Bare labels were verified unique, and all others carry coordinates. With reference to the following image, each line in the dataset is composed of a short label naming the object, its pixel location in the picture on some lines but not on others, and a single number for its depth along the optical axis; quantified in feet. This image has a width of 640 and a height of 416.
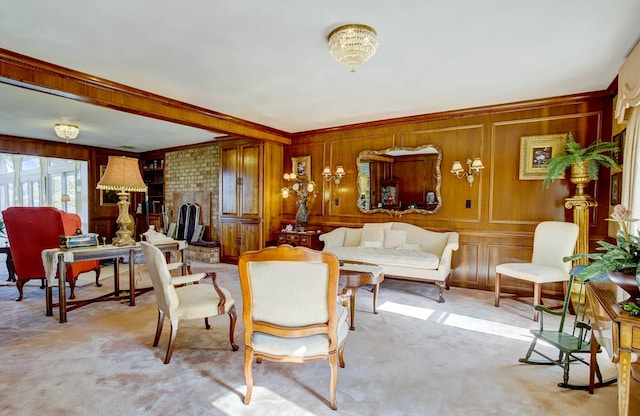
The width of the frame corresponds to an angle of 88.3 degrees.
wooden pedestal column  12.98
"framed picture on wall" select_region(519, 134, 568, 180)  14.19
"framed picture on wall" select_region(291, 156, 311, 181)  21.09
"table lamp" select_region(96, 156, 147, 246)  11.98
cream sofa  14.28
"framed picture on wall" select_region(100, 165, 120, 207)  27.48
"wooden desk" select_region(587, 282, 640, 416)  5.13
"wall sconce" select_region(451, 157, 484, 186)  15.43
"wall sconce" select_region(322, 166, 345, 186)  19.26
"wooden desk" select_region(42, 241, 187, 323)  11.22
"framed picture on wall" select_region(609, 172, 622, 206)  11.67
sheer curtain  8.82
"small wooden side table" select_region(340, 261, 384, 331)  10.78
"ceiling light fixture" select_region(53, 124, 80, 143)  18.31
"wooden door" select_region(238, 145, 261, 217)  21.22
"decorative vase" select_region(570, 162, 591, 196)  12.77
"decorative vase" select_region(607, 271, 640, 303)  5.67
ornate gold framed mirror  17.07
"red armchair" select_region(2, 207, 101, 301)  12.89
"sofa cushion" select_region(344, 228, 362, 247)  18.47
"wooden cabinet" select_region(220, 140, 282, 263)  21.08
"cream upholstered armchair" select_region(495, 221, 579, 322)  12.00
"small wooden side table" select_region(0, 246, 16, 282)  15.51
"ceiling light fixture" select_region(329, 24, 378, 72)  8.26
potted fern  12.13
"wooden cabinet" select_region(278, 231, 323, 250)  19.36
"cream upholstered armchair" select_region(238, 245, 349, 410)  6.27
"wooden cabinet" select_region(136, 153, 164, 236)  29.25
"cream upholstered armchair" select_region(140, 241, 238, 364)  8.46
